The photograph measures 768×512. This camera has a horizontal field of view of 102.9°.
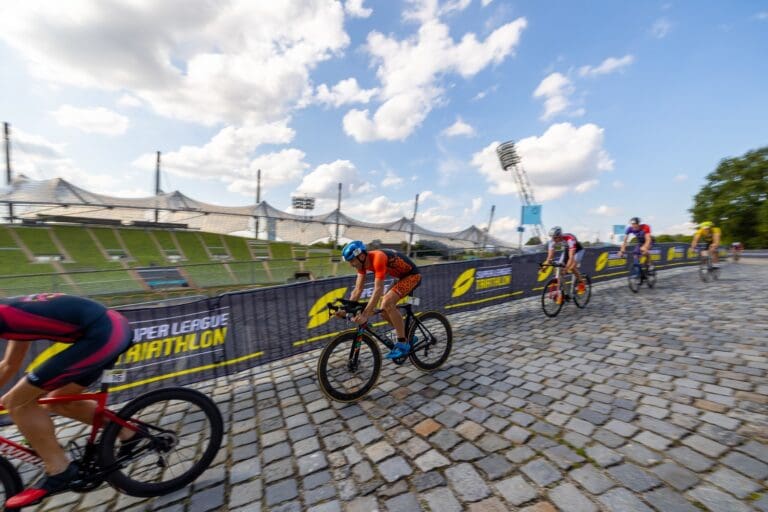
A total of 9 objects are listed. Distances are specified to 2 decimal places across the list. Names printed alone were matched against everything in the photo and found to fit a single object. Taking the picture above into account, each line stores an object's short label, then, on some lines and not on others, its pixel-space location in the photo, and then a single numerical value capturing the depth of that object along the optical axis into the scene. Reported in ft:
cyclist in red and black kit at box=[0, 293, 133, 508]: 7.20
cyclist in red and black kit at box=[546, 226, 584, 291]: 25.07
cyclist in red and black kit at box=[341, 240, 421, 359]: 12.99
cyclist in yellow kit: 35.96
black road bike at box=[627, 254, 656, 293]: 32.24
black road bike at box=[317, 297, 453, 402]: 12.44
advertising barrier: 13.62
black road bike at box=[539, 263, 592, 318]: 23.88
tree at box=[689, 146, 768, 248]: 124.98
